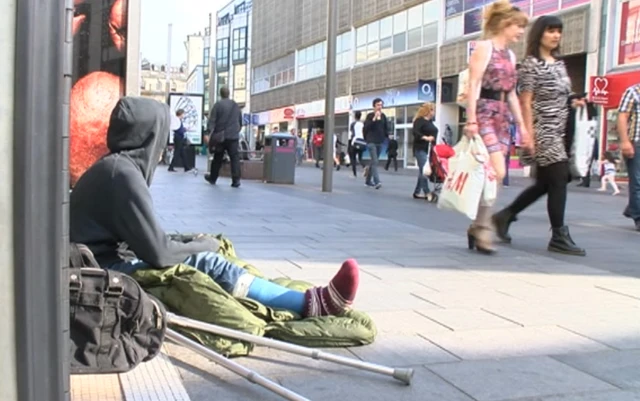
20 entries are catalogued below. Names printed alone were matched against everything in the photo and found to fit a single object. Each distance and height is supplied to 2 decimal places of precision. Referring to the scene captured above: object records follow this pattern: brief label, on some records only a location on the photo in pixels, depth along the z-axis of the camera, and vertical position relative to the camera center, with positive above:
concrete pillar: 1.10 -0.12
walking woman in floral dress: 5.52 +0.55
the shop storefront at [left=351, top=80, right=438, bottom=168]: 30.42 +2.08
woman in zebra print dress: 5.88 +0.36
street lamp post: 12.75 +0.95
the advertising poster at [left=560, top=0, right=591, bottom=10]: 22.75 +5.01
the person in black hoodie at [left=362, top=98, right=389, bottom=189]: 13.72 +0.37
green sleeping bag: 2.94 -0.75
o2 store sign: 30.25 +2.62
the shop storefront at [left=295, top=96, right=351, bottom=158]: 39.47 +1.91
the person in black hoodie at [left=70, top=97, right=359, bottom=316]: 2.85 -0.30
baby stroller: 11.21 -0.18
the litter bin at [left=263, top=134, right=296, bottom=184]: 14.88 -0.25
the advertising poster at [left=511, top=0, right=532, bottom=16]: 25.12 +5.37
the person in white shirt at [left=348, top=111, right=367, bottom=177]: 17.70 +0.19
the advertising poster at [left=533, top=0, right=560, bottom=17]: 24.00 +5.13
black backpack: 2.04 -0.54
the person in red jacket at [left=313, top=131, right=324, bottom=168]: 32.51 +0.20
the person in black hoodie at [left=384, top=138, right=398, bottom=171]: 25.53 +0.02
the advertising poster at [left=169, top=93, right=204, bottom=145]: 23.33 +1.18
